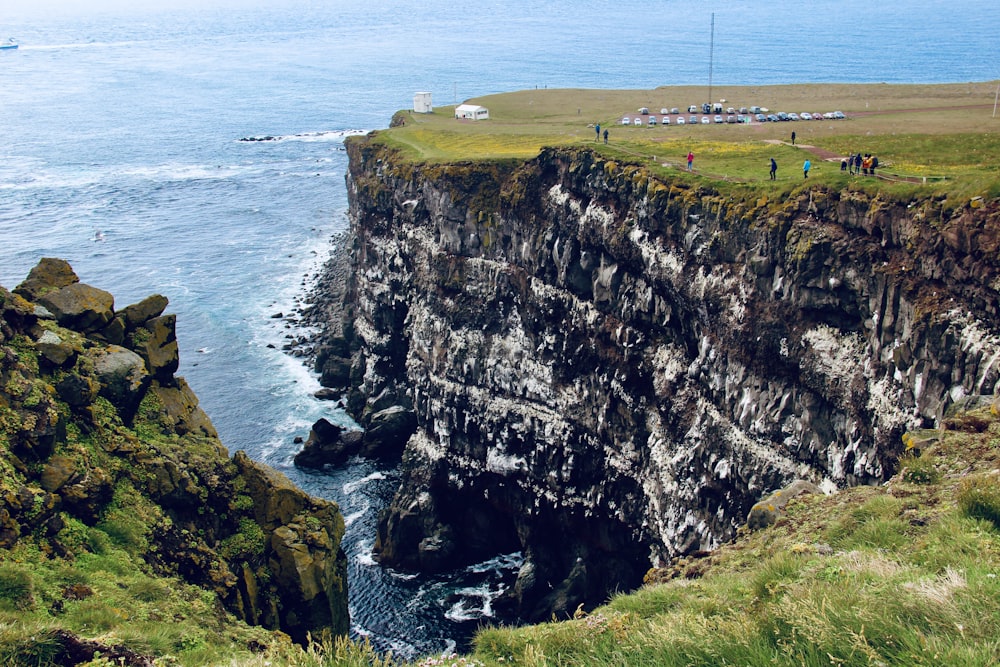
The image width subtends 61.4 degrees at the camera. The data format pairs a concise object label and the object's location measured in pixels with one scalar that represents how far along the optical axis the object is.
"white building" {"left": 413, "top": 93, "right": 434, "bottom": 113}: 130.62
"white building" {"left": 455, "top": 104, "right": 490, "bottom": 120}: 117.06
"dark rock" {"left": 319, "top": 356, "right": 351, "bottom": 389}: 101.94
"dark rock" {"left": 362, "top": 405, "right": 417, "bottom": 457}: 87.88
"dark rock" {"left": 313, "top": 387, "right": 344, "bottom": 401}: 99.25
